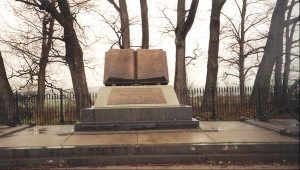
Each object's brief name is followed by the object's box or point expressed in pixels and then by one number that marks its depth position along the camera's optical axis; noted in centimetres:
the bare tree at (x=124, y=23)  2514
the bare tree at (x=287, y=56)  1712
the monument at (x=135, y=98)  1234
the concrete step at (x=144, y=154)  914
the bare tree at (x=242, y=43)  3269
